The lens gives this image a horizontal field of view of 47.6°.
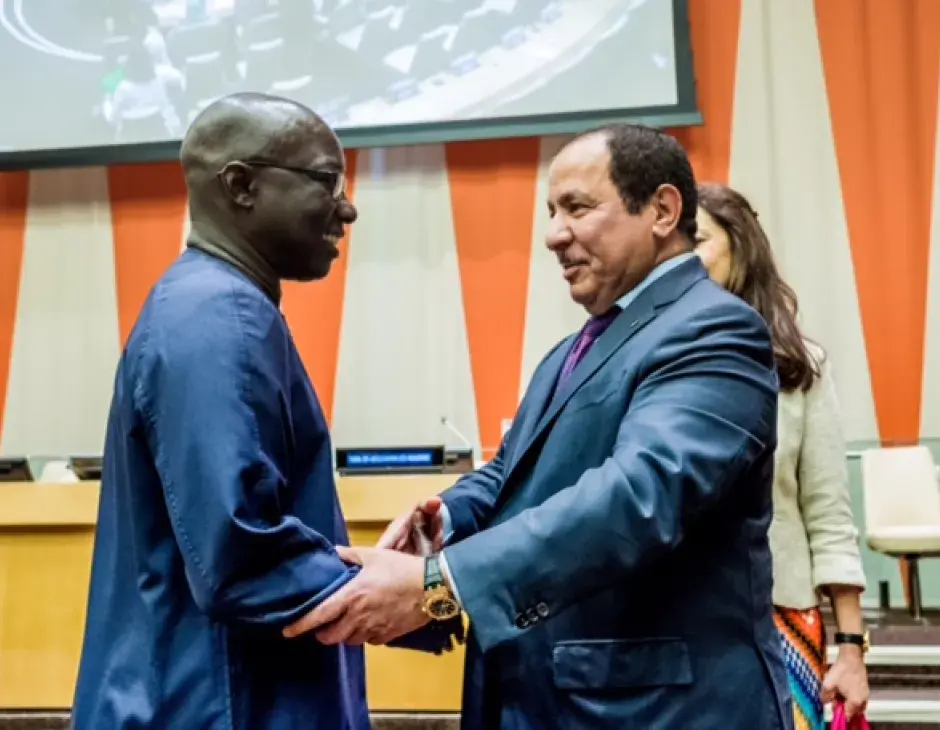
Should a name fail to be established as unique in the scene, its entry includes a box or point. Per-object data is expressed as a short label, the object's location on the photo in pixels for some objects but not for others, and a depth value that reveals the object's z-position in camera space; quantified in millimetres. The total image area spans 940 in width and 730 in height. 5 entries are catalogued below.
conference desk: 2713
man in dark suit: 1124
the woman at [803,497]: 1756
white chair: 3736
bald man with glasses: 1097
